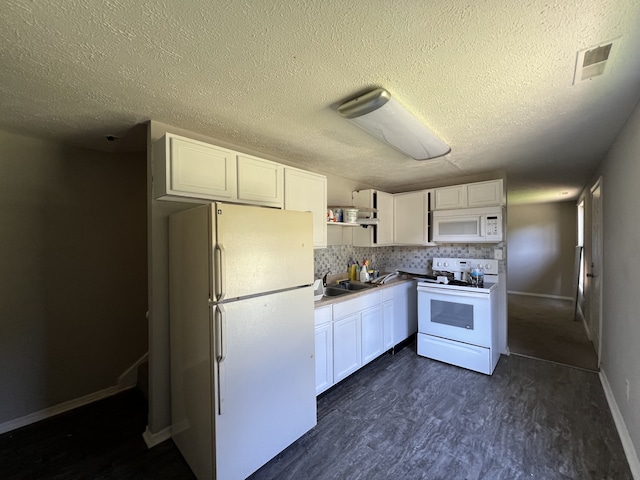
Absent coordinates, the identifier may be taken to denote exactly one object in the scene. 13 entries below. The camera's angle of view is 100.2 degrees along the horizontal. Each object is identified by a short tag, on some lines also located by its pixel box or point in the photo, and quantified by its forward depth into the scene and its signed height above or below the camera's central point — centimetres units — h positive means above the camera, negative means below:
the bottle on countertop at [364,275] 326 -46
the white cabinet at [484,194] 299 +50
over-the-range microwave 301 +14
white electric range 275 -89
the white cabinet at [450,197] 322 +49
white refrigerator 145 -59
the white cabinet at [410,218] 351 +26
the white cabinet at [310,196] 238 +40
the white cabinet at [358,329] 231 -94
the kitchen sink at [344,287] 293 -56
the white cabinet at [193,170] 171 +47
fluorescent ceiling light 149 +74
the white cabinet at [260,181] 206 +46
